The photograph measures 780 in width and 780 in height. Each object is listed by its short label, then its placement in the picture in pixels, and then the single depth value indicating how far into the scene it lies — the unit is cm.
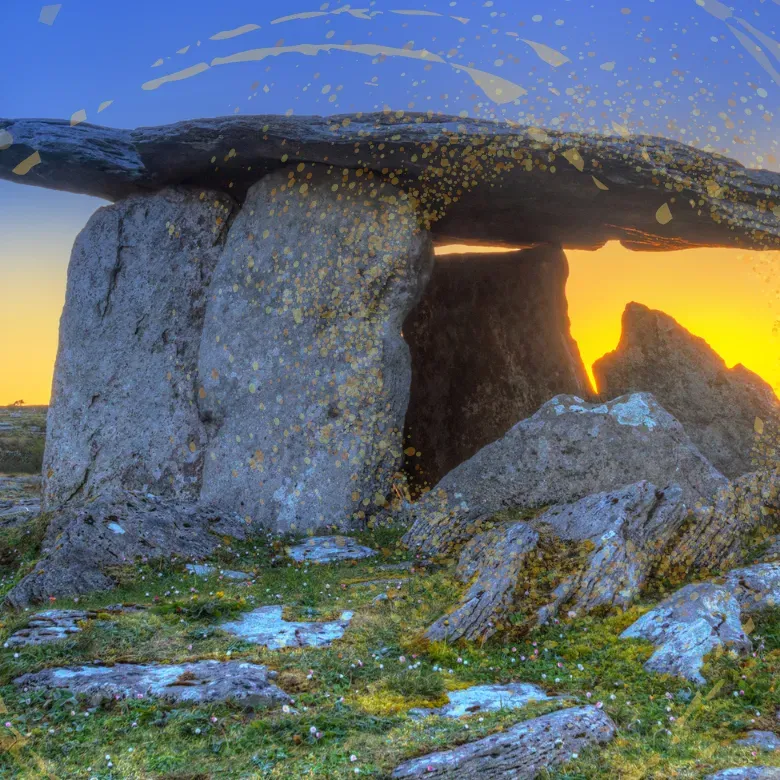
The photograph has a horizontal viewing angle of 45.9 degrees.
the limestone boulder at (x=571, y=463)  1532
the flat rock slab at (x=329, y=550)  1414
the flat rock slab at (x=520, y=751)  596
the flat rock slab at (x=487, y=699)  723
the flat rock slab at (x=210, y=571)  1283
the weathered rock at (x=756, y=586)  995
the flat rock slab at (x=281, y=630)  925
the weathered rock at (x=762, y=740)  683
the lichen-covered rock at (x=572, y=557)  949
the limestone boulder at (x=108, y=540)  1187
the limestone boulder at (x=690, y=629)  841
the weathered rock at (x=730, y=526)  1167
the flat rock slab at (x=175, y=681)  737
